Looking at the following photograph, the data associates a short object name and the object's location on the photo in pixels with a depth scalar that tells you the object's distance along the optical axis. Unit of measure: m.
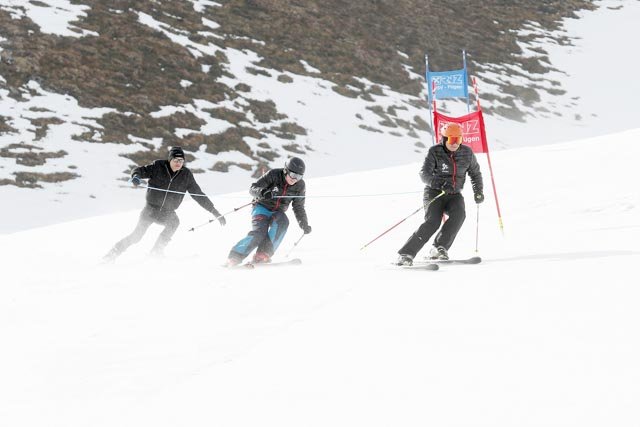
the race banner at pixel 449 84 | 31.70
